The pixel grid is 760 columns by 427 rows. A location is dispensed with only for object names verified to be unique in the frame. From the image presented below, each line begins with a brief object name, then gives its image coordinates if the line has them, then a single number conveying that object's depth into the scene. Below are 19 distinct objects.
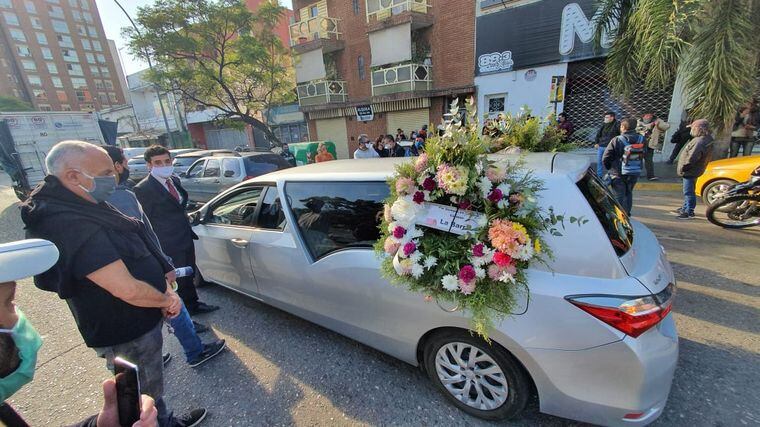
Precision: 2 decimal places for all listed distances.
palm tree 5.73
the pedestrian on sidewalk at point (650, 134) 7.94
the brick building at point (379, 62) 13.13
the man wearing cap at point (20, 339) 0.80
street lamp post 13.43
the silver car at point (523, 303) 1.59
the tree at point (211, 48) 13.40
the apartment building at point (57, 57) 53.12
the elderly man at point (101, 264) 1.48
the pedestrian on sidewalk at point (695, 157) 4.94
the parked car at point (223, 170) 7.08
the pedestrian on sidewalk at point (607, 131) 7.83
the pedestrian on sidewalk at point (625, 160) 4.82
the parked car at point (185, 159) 10.57
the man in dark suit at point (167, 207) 3.07
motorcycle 4.42
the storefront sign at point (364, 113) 16.25
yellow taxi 4.94
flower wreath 1.64
